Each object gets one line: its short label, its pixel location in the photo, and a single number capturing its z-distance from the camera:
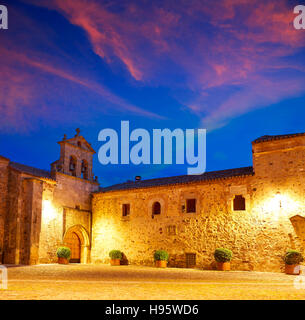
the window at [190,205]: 21.17
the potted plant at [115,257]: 21.91
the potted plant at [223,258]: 17.97
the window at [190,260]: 20.03
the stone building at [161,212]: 17.91
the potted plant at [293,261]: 16.05
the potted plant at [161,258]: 20.08
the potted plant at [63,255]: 21.19
